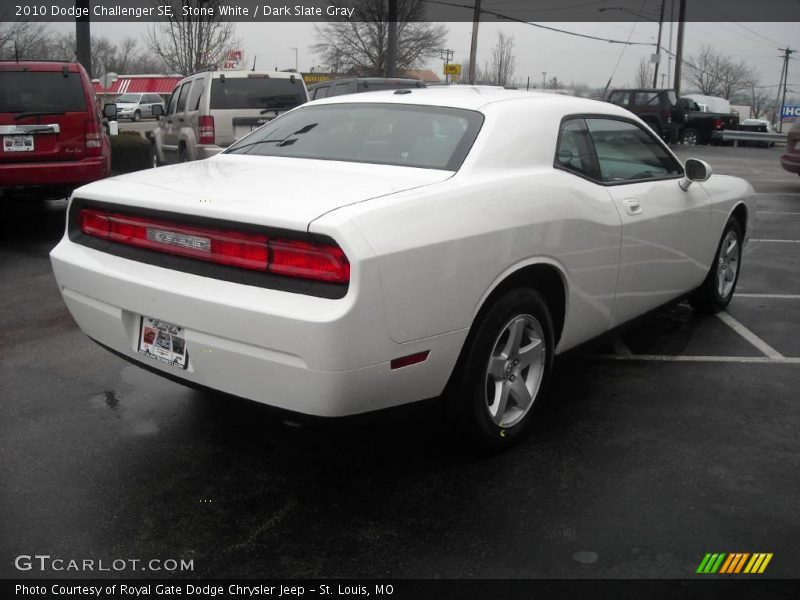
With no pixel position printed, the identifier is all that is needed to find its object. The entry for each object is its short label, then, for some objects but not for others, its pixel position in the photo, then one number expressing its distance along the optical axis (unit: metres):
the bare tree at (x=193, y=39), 24.14
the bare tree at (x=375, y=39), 37.44
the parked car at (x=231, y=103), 12.02
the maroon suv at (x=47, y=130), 8.58
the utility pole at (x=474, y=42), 33.09
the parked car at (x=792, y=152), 13.95
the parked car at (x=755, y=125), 41.84
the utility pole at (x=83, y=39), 14.25
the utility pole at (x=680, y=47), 40.31
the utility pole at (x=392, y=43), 24.53
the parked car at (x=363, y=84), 14.61
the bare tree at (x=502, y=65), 59.82
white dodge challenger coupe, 2.81
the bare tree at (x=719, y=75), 85.96
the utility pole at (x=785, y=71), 92.50
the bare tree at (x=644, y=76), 84.19
